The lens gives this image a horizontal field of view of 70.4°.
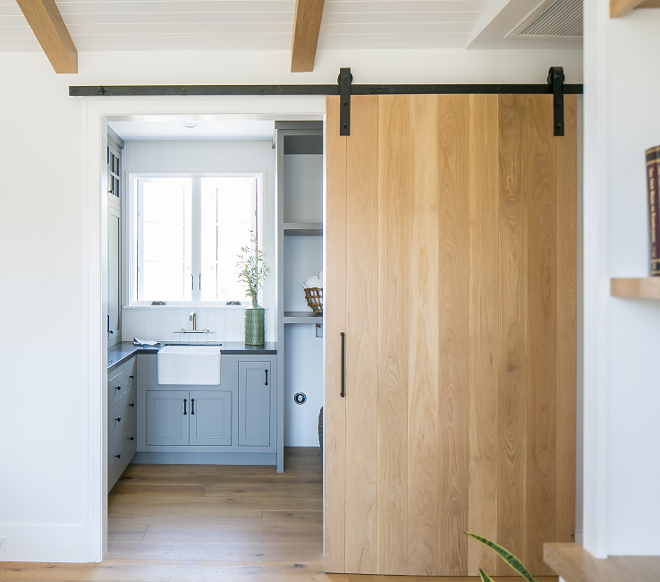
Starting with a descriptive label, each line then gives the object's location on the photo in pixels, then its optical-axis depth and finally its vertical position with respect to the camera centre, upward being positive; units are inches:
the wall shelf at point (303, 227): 127.6 +17.5
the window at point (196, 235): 158.4 +18.8
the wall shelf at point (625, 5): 38.0 +23.5
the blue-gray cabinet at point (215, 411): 135.9 -35.1
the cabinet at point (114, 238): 144.0 +16.4
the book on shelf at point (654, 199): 36.4 +7.2
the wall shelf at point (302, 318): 127.0 -7.5
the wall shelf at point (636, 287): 34.1 +0.3
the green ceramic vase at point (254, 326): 145.4 -11.1
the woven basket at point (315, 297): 131.3 -1.8
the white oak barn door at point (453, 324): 83.4 -5.9
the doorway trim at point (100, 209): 87.0 +15.4
